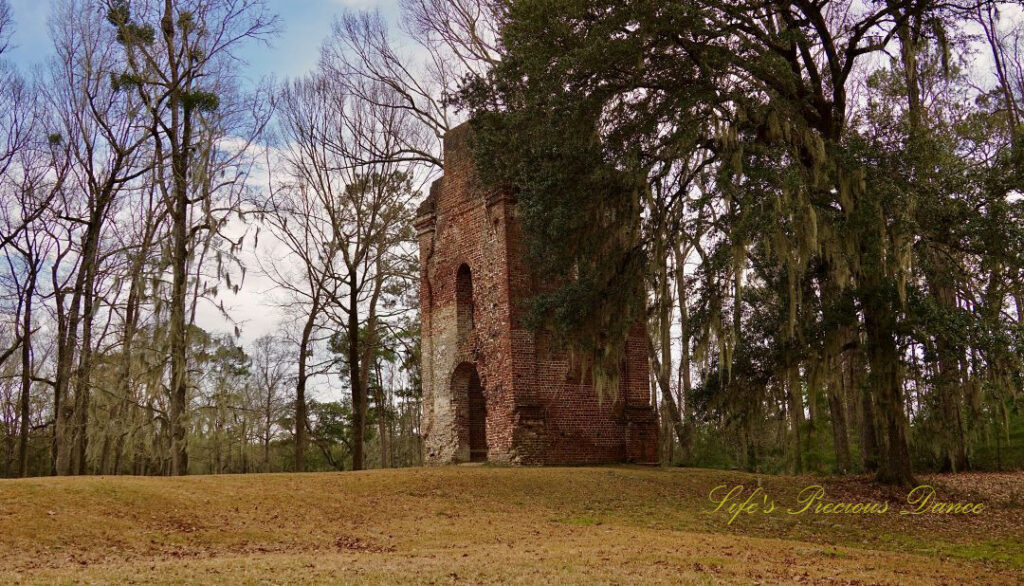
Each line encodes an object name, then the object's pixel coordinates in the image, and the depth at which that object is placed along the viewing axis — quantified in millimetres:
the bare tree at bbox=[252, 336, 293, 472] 36125
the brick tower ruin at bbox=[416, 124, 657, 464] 18391
